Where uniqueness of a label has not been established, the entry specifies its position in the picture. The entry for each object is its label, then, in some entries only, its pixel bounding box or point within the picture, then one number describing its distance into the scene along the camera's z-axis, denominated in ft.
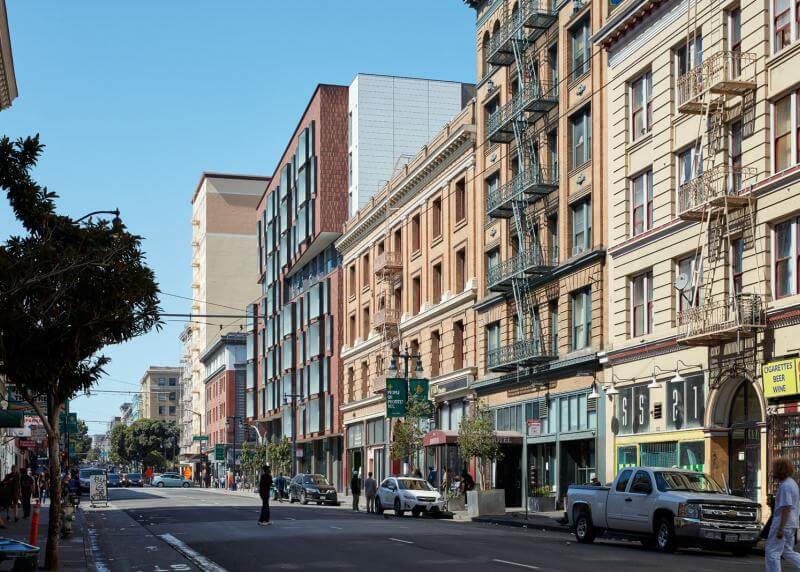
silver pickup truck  82.94
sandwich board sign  191.01
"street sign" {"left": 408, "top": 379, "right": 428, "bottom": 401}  196.03
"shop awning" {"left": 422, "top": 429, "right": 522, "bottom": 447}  168.96
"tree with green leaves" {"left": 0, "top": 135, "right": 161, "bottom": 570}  65.36
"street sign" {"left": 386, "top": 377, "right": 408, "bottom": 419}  195.47
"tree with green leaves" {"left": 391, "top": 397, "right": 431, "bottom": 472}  193.67
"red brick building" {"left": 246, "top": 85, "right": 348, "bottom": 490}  281.33
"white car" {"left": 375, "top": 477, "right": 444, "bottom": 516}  146.92
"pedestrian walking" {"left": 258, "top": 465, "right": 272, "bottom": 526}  117.70
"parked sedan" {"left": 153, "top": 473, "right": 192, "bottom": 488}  394.32
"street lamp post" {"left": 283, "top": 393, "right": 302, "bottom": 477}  283.55
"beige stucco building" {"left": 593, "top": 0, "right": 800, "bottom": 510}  108.47
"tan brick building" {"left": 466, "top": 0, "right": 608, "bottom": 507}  150.41
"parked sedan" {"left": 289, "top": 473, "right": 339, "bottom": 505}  204.64
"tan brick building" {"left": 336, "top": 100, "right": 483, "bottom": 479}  195.93
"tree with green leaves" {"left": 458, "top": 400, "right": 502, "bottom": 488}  161.48
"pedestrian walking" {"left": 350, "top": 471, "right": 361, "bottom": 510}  171.22
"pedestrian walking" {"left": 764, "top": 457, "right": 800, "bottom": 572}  51.26
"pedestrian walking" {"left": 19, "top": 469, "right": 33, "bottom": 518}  144.56
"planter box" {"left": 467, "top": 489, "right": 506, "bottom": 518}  145.89
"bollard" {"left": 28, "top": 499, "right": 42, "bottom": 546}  67.19
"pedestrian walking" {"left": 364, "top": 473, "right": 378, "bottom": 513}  160.56
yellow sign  102.59
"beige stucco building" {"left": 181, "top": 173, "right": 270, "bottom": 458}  488.85
